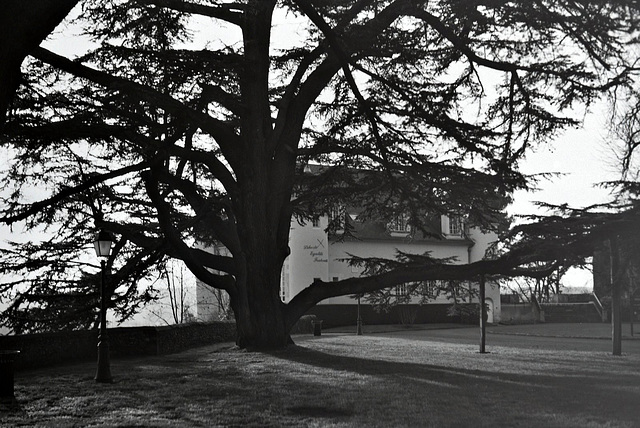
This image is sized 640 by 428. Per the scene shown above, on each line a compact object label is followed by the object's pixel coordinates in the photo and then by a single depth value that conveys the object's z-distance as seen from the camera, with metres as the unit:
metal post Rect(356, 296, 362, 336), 39.62
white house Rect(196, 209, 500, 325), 50.28
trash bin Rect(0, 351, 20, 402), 13.02
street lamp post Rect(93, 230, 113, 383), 15.48
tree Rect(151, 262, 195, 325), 44.84
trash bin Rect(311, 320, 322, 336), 36.88
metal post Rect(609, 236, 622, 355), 17.66
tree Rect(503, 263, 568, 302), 18.62
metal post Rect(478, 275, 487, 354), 21.73
